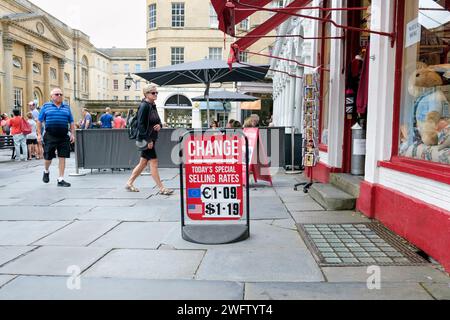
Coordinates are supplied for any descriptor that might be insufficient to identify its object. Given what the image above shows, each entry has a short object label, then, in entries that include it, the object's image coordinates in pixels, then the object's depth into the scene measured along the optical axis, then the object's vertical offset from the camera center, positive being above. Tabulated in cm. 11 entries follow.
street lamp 2219 +235
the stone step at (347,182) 588 -86
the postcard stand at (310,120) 723 +9
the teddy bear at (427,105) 414 +21
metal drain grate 373 -119
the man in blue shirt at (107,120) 1577 +16
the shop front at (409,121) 388 +5
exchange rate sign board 441 -53
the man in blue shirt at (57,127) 790 -5
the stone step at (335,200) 577 -103
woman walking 695 -4
